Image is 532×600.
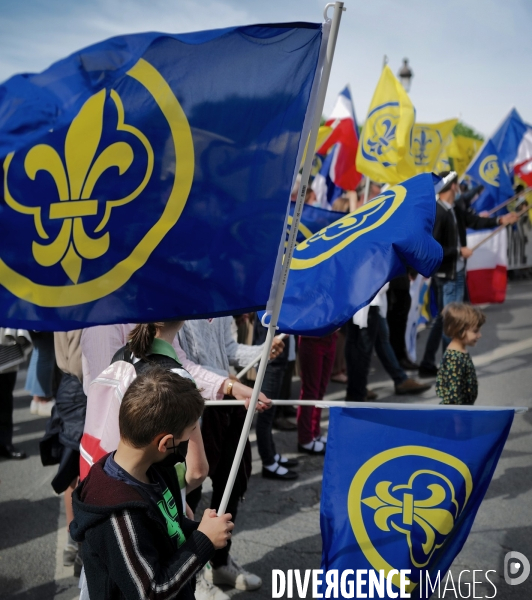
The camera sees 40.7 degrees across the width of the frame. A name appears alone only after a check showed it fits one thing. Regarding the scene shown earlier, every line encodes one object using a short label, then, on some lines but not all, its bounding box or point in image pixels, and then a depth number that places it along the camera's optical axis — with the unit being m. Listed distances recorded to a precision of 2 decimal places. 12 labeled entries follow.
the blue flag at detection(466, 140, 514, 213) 10.21
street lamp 16.03
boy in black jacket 1.93
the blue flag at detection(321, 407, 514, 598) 2.76
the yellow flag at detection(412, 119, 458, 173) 8.56
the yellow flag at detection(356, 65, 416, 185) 6.59
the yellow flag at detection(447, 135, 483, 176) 13.70
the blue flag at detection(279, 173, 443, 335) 2.70
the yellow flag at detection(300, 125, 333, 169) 9.08
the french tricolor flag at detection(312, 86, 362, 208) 9.05
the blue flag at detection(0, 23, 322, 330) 2.38
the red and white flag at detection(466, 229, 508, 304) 9.28
